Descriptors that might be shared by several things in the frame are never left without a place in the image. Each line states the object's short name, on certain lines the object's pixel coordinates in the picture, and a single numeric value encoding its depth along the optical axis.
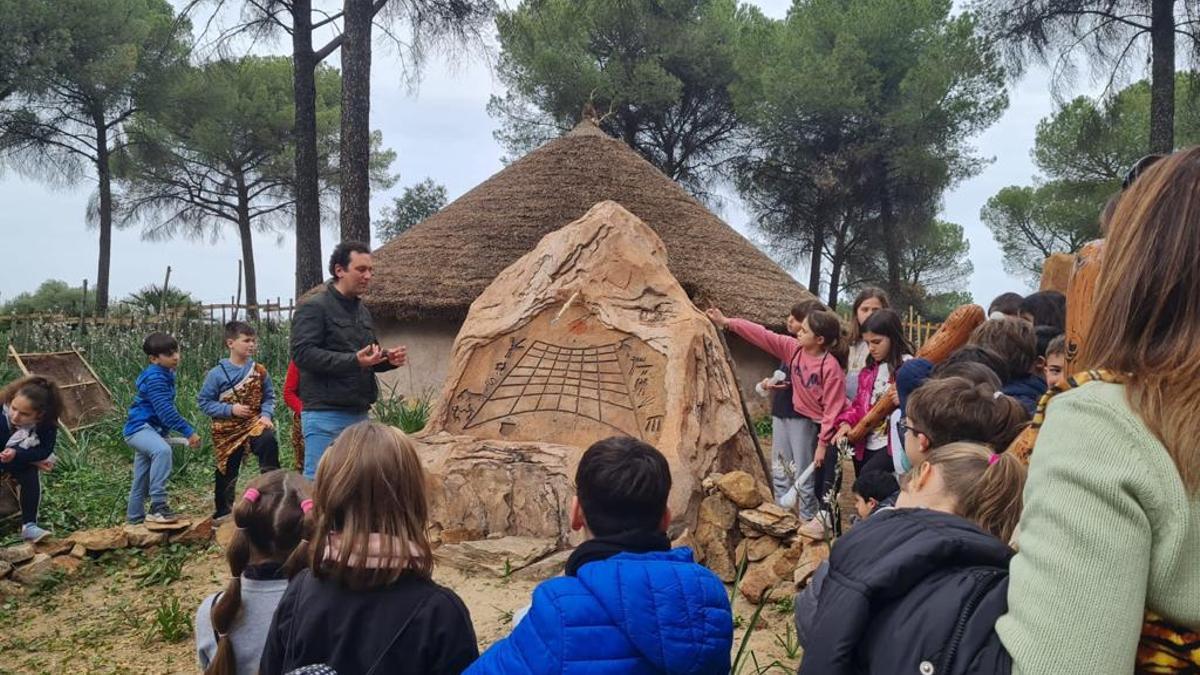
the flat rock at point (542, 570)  3.99
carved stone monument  4.27
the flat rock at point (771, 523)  3.81
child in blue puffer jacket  1.53
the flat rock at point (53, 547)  4.50
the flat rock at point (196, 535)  4.84
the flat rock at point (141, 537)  4.72
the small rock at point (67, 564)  4.43
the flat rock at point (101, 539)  4.61
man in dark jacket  4.10
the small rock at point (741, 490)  4.01
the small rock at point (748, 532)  3.90
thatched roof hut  9.41
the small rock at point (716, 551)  3.95
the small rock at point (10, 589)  4.15
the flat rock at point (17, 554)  4.27
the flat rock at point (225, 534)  4.70
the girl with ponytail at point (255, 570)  2.09
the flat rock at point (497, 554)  4.04
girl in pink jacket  3.98
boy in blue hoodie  4.98
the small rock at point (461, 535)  4.30
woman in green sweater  0.86
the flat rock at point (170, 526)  4.78
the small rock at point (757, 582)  3.69
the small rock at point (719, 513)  4.02
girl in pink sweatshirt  4.45
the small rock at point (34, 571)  4.26
